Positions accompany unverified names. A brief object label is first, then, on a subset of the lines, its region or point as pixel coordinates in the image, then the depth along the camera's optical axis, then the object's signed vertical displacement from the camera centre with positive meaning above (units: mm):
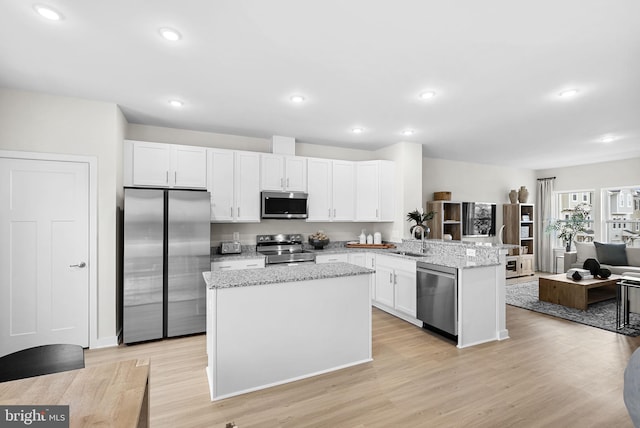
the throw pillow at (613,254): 5695 -748
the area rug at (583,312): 3857 -1430
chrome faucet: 4238 -411
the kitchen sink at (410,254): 4241 -551
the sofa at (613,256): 5568 -785
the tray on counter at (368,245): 5102 -504
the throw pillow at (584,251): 6043 -732
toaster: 4355 -453
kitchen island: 2348 -928
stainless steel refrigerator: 3363 -534
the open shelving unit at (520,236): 7098 -490
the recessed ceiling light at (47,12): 1838 +1289
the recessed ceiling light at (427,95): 3113 +1284
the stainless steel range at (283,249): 4391 -521
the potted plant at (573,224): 7043 -193
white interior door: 3010 -381
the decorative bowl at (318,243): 4941 -443
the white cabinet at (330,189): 4914 +457
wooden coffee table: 4543 -1217
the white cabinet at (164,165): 3711 +666
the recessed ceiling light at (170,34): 2057 +1283
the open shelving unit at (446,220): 6145 -82
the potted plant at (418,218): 4282 -28
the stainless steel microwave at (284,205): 4473 +179
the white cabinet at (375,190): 5176 +453
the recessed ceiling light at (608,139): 4723 +1257
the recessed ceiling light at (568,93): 3020 +1268
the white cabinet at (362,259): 4850 -703
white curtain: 7707 -185
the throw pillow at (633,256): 5613 -765
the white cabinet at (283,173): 4523 +680
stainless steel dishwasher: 3320 -948
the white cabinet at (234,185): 4176 +447
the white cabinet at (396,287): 3953 -1007
